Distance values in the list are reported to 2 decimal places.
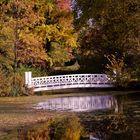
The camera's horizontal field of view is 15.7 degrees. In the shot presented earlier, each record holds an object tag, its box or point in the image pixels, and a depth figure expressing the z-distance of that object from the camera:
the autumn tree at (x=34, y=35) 42.22
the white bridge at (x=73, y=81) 41.25
